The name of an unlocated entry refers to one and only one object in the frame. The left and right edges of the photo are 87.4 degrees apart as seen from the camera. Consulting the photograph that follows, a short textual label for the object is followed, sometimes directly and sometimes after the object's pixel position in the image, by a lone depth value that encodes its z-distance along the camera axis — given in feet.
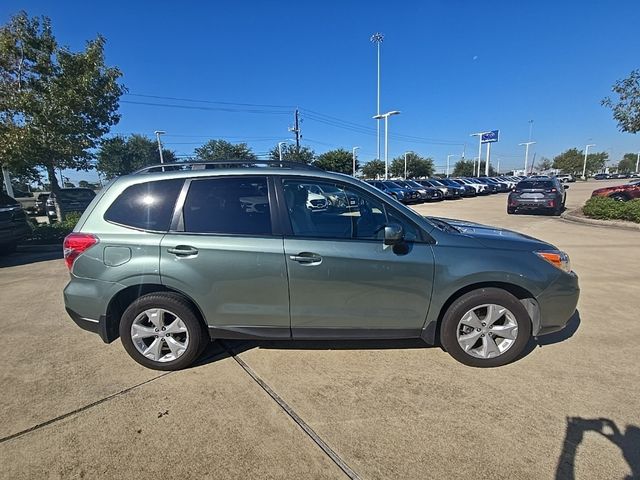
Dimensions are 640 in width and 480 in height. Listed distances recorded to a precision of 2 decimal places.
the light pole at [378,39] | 116.94
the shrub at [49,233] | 30.61
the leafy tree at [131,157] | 176.58
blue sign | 194.59
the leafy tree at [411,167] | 251.19
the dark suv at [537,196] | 45.73
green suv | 9.46
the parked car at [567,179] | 191.21
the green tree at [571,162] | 281.95
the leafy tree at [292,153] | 169.09
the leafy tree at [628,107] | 38.37
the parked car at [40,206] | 62.90
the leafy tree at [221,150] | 206.08
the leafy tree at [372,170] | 199.50
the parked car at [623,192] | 49.52
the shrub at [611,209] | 35.70
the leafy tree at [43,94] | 30.04
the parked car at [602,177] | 251.41
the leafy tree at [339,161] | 160.86
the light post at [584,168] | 262.69
